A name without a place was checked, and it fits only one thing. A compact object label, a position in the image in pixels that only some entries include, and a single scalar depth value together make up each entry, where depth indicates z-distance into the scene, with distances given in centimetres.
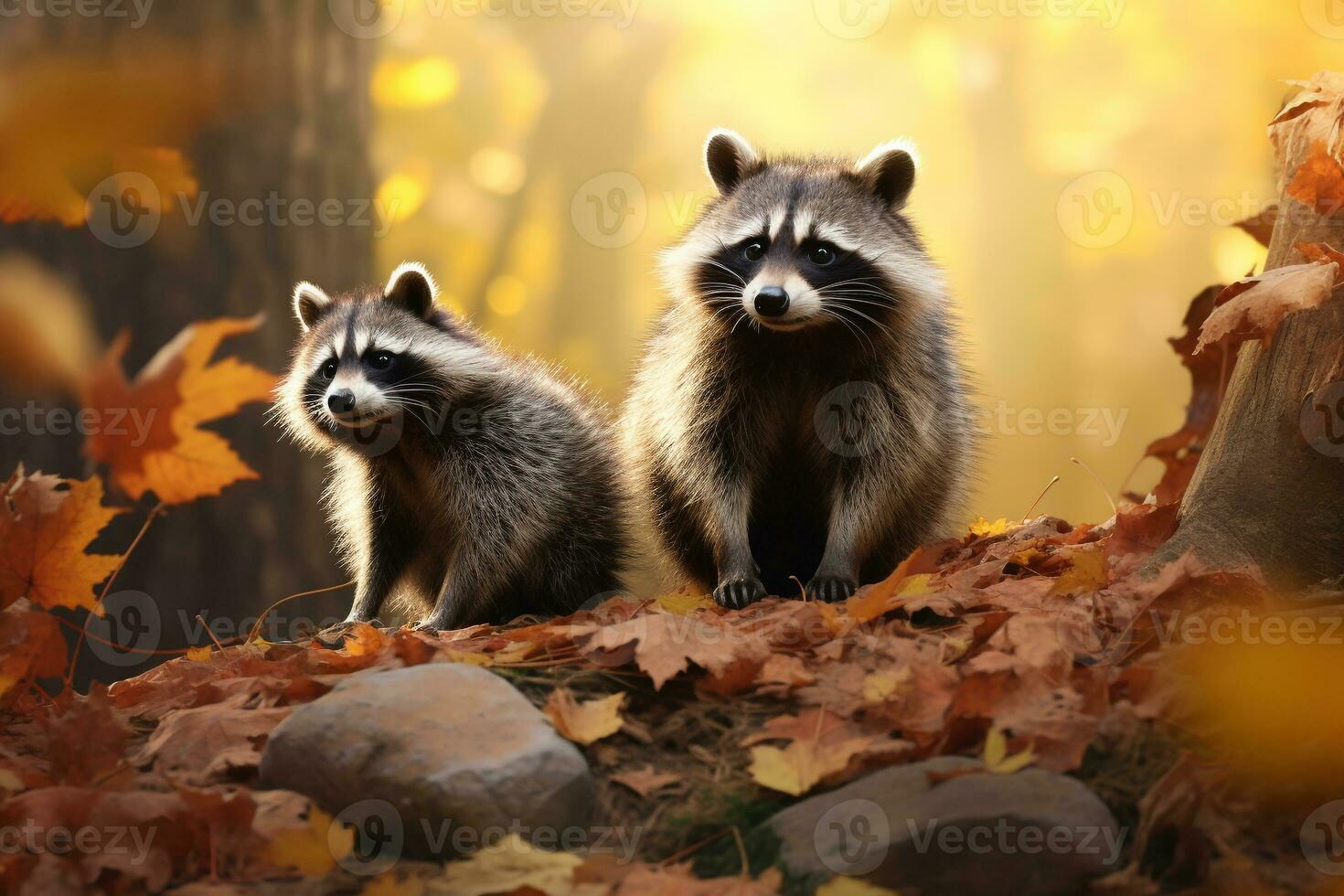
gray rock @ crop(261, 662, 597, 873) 282
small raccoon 498
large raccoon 486
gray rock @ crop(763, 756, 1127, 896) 253
